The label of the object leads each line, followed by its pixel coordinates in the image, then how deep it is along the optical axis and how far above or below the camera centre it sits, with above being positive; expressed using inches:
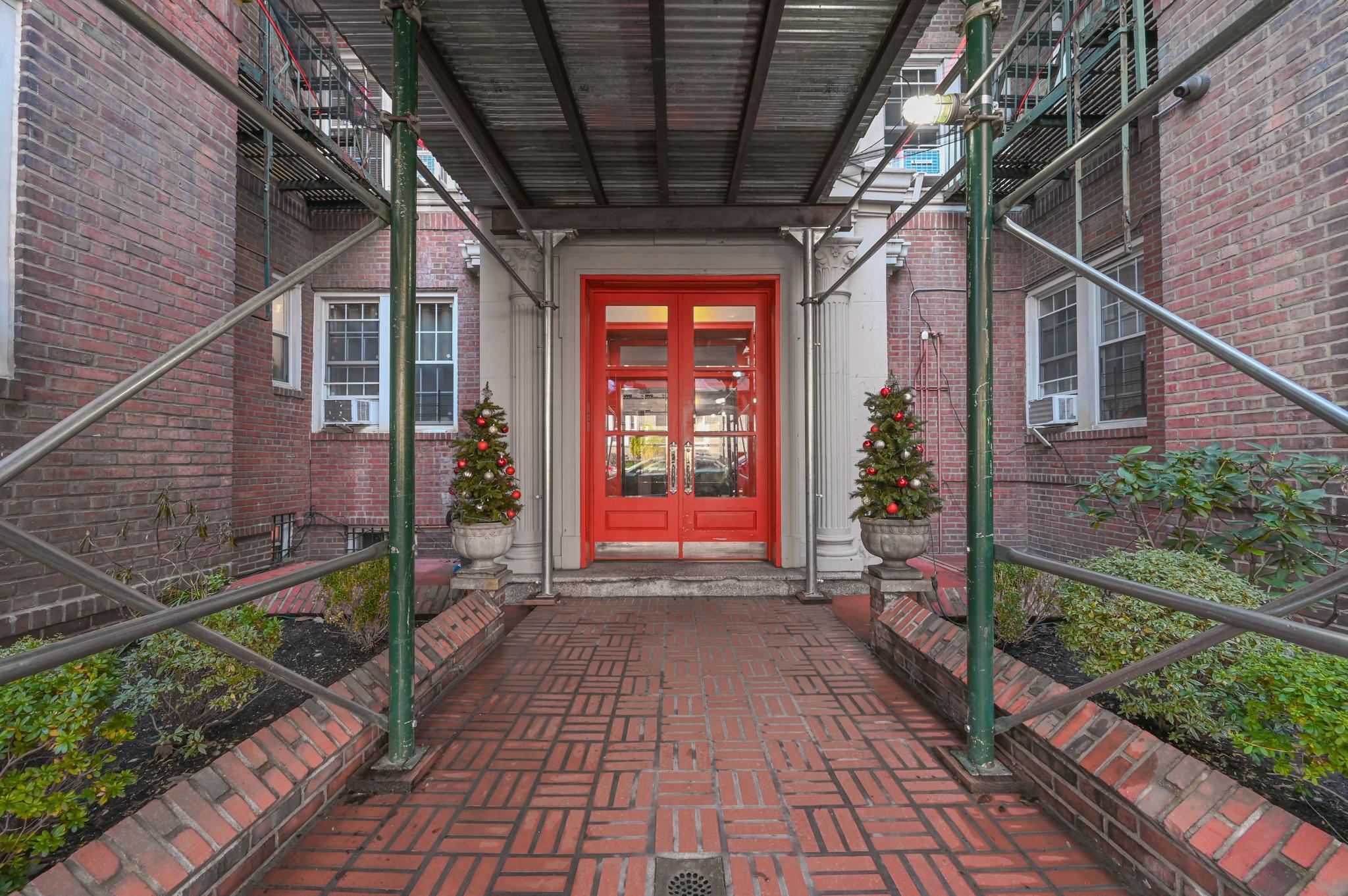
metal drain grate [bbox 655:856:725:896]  63.9 -52.0
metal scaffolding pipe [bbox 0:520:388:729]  48.3 -15.0
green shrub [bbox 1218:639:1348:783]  61.8 -31.5
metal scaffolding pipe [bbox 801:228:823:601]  185.2 +4.9
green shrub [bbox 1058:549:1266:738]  77.9 -29.5
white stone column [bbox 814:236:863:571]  203.0 +16.5
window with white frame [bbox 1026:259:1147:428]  222.1 +48.7
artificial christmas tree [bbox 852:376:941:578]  145.9 -9.3
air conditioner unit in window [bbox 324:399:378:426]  283.4 +23.6
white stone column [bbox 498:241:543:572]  207.9 +24.5
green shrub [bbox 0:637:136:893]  56.7 -34.4
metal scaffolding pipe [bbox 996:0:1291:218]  54.3 +43.4
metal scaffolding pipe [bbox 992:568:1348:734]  50.4 -21.5
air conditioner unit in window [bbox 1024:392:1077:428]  244.7 +20.6
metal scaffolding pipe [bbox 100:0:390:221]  54.0 +43.4
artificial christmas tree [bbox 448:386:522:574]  162.4 -12.2
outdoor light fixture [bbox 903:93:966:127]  93.4 +62.4
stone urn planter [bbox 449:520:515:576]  161.5 -26.8
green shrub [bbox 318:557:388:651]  133.4 -36.6
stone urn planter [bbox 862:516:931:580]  144.9 -24.1
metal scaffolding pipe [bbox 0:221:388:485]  45.8 +7.3
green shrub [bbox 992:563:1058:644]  125.3 -35.3
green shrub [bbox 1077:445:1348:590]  99.7 -8.9
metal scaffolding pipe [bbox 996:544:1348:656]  45.4 -16.2
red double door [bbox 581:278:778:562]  225.6 +16.1
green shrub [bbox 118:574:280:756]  86.7 -36.8
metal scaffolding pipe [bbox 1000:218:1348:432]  49.5 +10.8
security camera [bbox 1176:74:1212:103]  153.8 +106.6
